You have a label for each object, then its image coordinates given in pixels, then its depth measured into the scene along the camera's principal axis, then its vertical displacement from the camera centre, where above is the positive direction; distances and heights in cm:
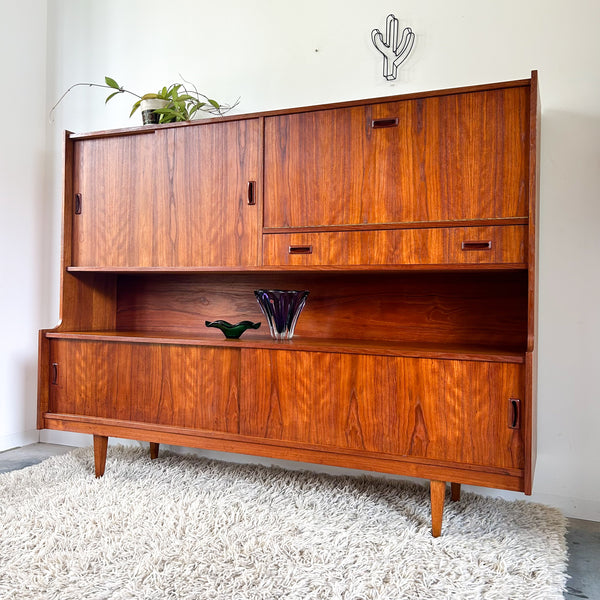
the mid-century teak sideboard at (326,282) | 155 +4
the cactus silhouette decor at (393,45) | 206 +95
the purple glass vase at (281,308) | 193 -6
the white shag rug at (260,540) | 128 -70
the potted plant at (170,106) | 212 +75
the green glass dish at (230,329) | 192 -13
